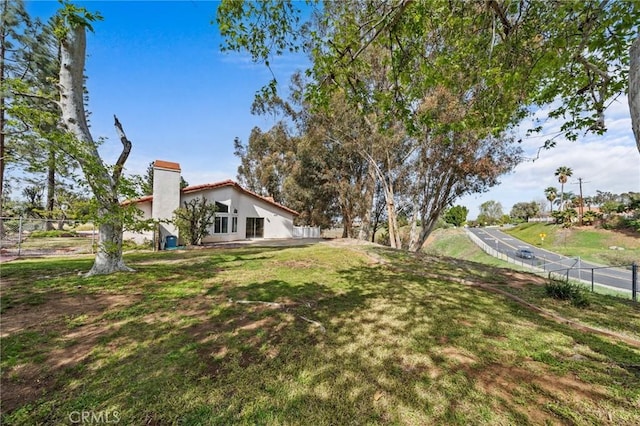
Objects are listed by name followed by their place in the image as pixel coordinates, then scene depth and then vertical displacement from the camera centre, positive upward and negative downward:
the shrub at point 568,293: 5.10 -1.58
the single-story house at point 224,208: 14.88 +0.60
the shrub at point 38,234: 15.51 -1.29
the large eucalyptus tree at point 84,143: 5.79 +1.69
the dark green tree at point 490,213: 71.28 +2.22
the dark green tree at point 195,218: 15.16 -0.14
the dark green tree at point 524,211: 62.81 +2.63
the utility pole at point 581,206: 37.88 +2.34
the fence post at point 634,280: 6.47 -1.57
